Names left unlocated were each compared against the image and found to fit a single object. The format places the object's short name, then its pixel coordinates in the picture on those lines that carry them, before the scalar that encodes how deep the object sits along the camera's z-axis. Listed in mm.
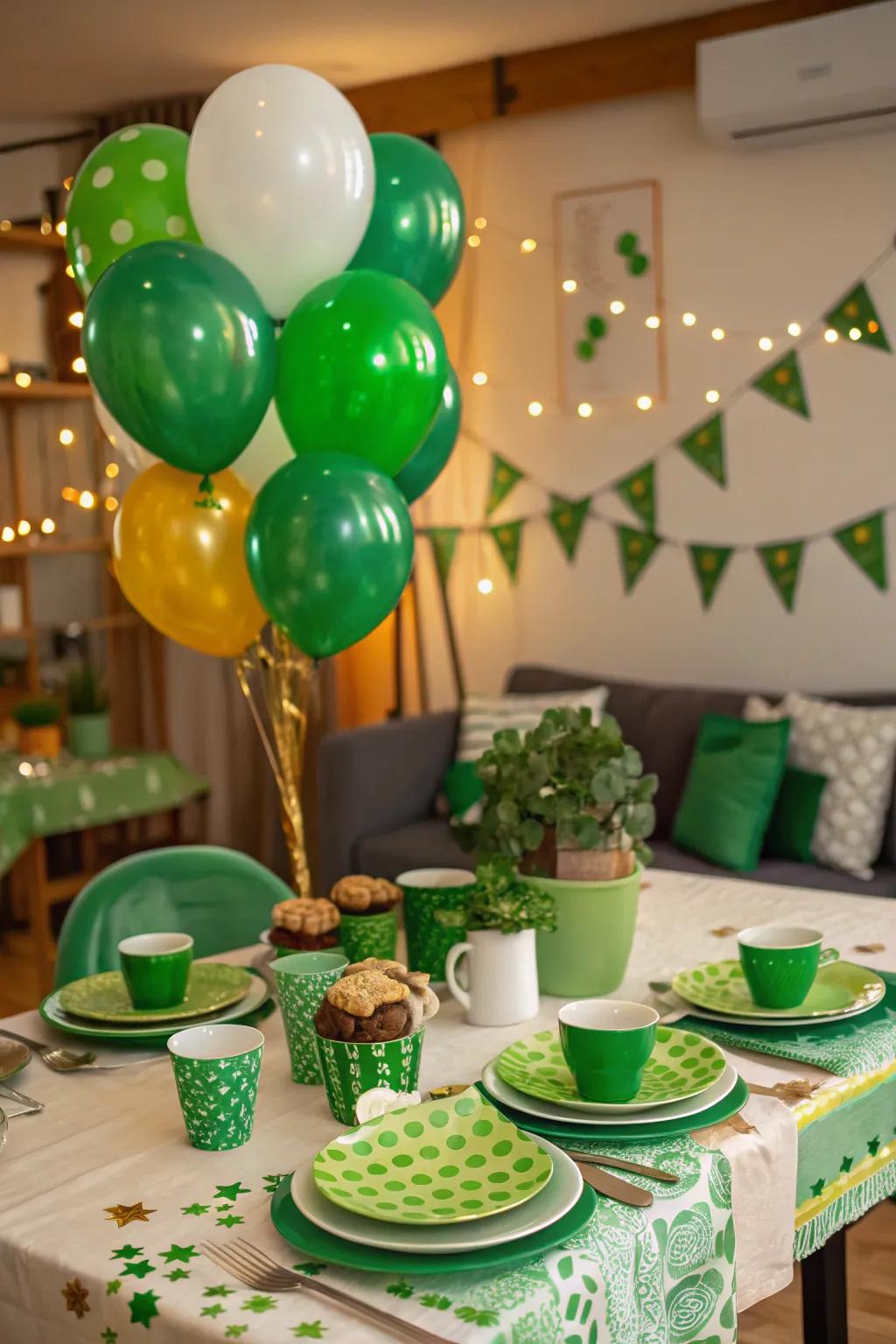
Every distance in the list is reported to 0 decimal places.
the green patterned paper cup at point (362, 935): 1444
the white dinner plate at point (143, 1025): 1365
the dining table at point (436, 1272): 893
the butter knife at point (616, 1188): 993
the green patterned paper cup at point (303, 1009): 1231
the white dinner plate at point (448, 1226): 908
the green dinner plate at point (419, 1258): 898
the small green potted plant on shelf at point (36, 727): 4227
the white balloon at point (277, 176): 1716
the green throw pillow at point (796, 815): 3291
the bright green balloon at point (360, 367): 1642
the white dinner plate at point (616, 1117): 1104
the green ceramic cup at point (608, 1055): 1110
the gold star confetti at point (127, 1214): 1013
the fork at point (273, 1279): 851
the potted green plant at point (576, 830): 1463
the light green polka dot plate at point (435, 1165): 954
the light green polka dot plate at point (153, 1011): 1400
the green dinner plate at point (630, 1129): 1093
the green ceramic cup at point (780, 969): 1343
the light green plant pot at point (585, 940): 1459
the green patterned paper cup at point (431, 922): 1495
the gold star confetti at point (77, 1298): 944
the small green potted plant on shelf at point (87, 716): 4270
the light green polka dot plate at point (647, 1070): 1133
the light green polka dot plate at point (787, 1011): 1350
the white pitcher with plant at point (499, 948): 1371
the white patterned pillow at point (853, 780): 3244
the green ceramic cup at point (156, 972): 1406
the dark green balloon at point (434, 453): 1993
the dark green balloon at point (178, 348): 1584
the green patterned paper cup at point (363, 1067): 1129
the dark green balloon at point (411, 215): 1901
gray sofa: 3680
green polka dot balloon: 1812
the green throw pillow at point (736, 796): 3293
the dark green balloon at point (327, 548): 1611
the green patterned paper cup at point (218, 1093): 1099
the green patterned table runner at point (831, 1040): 1261
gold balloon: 1824
